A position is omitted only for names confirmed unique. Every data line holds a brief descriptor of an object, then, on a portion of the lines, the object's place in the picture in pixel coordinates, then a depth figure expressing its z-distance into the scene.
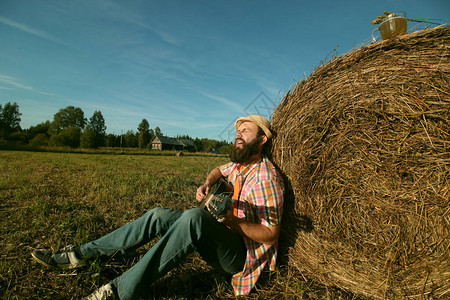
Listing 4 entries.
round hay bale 1.86
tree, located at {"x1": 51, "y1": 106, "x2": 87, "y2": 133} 65.44
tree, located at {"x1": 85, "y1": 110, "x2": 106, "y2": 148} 76.31
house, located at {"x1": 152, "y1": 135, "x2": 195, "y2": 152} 63.76
